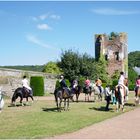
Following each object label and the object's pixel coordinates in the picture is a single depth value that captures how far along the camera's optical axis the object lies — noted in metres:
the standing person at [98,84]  28.80
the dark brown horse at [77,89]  28.39
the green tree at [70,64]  49.22
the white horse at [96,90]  28.66
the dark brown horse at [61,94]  20.59
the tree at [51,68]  68.04
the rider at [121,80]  21.18
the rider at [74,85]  28.67
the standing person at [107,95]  21.94
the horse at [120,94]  21.00
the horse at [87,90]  28.77
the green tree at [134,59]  128.85
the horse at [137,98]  24.85
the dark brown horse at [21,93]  23.55
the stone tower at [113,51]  64.81
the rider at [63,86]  20.77
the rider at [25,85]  23.78
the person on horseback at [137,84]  24.64
